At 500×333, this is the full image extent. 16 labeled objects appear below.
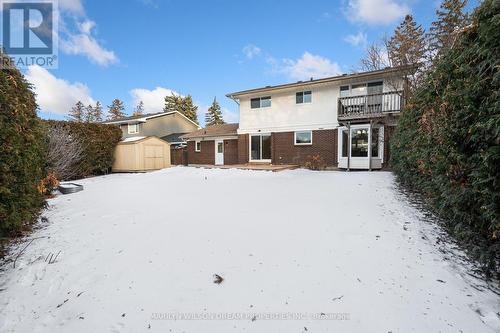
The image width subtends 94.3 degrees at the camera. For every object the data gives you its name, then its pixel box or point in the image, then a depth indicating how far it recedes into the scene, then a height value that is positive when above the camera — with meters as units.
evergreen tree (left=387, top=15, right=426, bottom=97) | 12.08 +8.17
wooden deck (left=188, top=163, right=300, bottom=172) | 12.63 -0.35
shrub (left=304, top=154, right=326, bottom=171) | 14.23 -0.08
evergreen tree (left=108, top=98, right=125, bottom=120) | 52.97 +12.07
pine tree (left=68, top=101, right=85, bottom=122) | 50.97 +11.25
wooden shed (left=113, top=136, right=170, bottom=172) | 15.50 +0.47
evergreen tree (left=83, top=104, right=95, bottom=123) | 52.10 +11.01
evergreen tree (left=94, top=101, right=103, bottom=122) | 52.44 +11.36
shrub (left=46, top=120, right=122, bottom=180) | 11.80 +1.05
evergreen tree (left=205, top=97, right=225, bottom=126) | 46.53 +9.87
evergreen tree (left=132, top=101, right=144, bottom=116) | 59.41 +13.97
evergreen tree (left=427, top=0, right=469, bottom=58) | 16.66 +11.00
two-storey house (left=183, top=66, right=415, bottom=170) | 12.85 +2.49
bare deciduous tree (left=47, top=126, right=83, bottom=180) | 9.86 +0.46
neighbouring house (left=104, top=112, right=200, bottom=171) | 24.08 +4.05
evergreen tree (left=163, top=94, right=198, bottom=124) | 45.84 +11.61
